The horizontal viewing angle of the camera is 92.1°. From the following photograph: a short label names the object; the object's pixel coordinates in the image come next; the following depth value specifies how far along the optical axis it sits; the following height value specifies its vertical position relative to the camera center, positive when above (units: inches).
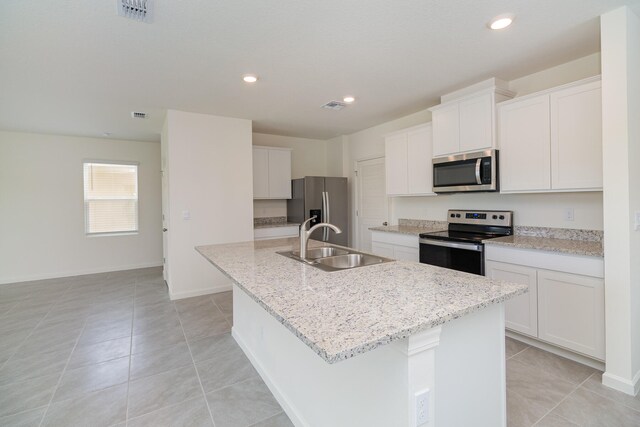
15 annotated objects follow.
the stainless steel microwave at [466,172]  117.0 +15.2
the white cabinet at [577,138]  91.7 +21.9
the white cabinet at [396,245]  142.1 -17.0
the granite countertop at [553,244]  87.8 -11.5
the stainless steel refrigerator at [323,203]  197.8 +5.8
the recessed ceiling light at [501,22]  80.3 +50.0
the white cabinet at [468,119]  117.5 +37.2
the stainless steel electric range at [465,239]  114.0 -11.6
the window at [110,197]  217.8 +13.1
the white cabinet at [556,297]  86.6 -26.7
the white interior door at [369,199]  196.2 +8.1
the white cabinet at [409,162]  147.9 +25.0
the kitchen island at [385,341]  40.2 -19.3
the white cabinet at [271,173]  197.3 +26.3
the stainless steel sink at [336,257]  80.9 -12.7
